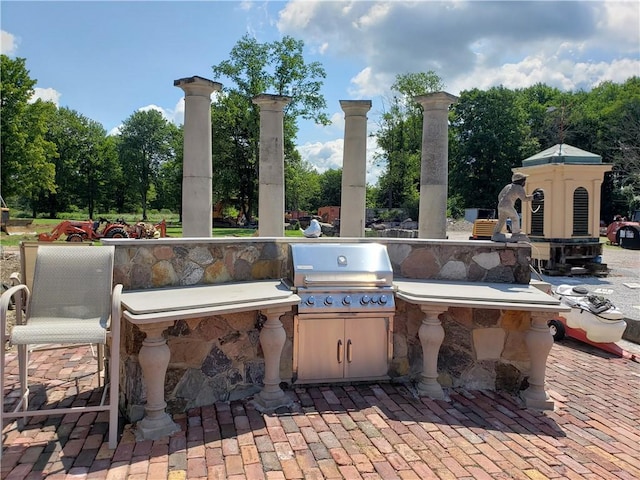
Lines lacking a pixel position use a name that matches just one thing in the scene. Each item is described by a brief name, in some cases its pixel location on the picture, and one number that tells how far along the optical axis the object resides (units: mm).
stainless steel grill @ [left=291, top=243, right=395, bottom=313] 3932
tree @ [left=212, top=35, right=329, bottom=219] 29750
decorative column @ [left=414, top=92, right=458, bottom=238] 6776
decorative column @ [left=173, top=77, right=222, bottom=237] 6406
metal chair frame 2889
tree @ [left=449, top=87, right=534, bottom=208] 36844
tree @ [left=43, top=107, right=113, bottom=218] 41469
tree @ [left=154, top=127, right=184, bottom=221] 36028
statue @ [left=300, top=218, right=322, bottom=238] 4782
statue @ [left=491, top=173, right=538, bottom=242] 4793
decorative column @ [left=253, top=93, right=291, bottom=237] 7117
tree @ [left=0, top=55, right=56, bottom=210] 24734
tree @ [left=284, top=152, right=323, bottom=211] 31078
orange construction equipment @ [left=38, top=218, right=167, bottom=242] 16000
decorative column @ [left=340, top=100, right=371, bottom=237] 7234
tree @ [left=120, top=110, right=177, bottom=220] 44531
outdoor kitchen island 3459
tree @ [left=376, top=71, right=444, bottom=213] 33469
